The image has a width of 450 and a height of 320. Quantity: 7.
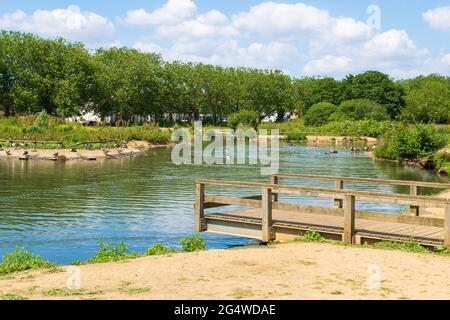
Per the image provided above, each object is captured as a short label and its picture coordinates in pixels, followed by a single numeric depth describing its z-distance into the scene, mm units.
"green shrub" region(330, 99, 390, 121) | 101250
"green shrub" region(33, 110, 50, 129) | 58938
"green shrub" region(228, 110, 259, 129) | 101625
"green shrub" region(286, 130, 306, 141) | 89125
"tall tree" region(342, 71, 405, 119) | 121875
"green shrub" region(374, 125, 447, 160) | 44531
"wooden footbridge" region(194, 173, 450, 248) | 12875
